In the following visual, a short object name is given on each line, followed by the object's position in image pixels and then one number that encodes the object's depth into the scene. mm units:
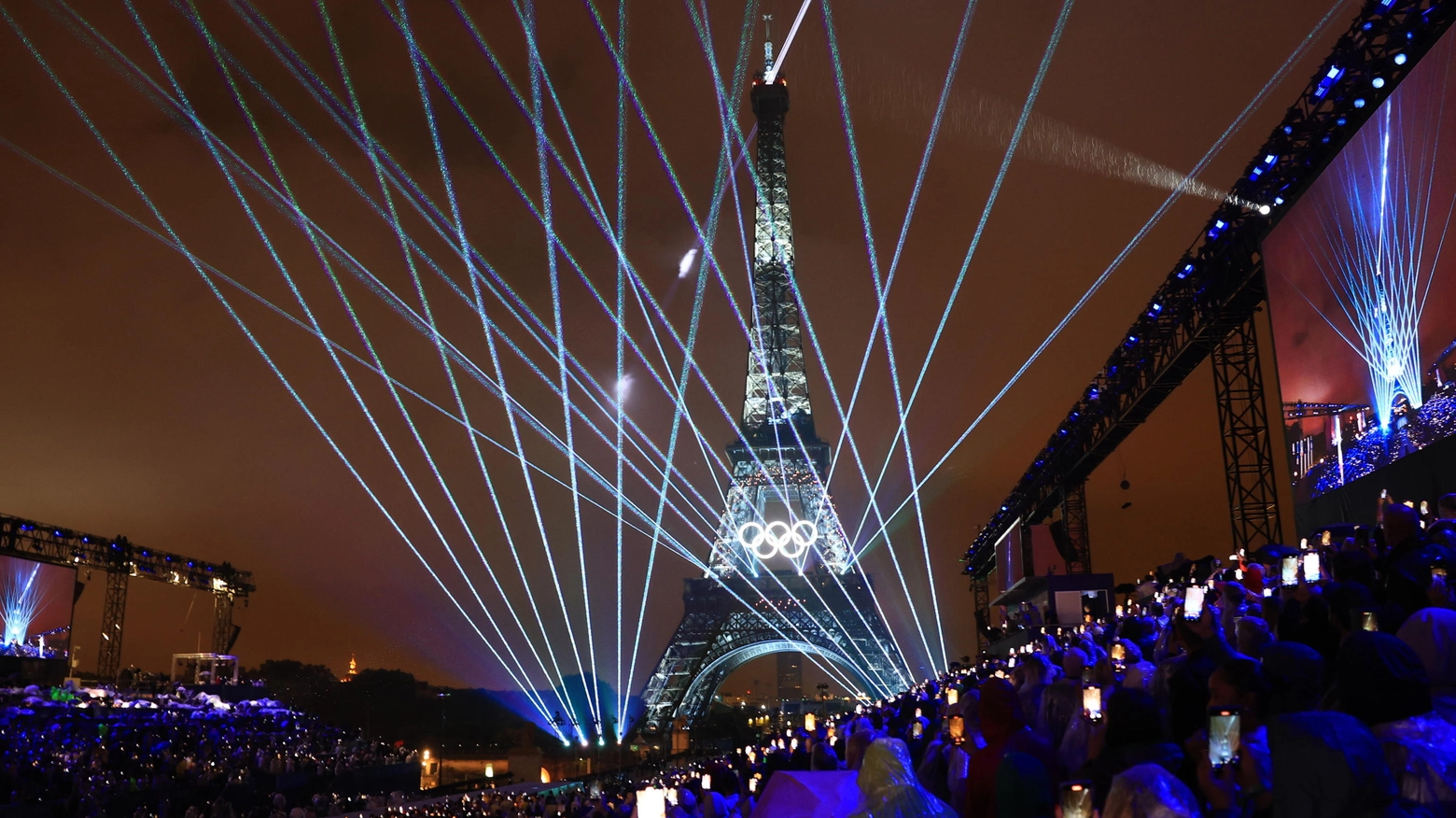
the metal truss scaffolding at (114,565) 38469
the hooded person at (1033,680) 7324
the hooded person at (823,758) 7422
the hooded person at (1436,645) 3885
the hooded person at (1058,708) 6277
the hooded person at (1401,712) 3035
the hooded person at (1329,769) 2797
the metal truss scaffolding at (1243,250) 13547
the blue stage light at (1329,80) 14377
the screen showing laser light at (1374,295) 12281
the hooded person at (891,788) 3770
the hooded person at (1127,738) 4070
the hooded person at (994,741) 4816
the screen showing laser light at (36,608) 38281
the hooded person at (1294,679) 4098
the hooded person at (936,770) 7406
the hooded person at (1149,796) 2992
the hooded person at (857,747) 6707
